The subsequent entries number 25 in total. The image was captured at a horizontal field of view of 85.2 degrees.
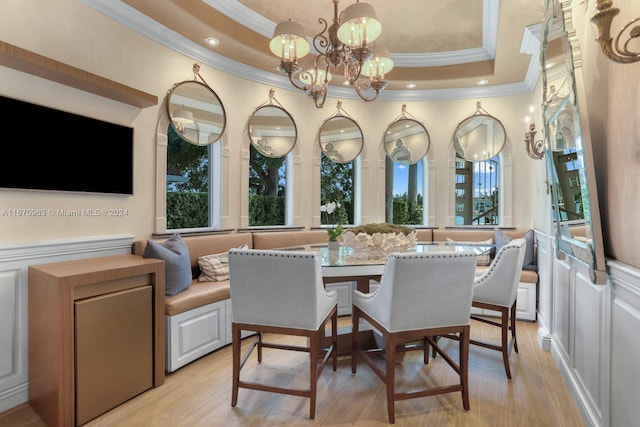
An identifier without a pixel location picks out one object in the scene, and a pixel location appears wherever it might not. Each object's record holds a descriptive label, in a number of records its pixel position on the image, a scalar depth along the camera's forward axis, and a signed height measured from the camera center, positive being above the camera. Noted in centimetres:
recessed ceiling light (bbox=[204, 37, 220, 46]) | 338 +168
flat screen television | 221 +44
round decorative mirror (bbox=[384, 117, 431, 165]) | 490 +105
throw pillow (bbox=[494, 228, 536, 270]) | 388 -36
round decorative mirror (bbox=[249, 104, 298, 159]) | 418 +101
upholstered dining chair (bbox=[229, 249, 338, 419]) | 197 -50
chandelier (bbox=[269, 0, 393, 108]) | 224 +116
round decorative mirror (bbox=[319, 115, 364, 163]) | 473 +101
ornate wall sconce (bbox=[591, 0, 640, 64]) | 108 +58
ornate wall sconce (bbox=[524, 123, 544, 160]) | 322 +65
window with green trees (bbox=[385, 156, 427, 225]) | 512 +28
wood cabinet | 190 -74
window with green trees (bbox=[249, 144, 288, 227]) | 436 +30
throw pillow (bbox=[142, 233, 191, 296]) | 265 -40
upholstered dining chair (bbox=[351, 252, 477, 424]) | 194 -52
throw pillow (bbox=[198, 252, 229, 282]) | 321 -53
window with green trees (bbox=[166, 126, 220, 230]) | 358 +31
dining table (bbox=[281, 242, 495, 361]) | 220 -33
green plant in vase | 274 -15
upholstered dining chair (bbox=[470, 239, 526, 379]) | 246 -52
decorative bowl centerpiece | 268 -21
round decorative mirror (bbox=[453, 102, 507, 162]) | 471 +104
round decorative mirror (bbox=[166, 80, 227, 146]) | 337 +102
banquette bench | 260 -76
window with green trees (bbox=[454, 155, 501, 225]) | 494 +29
